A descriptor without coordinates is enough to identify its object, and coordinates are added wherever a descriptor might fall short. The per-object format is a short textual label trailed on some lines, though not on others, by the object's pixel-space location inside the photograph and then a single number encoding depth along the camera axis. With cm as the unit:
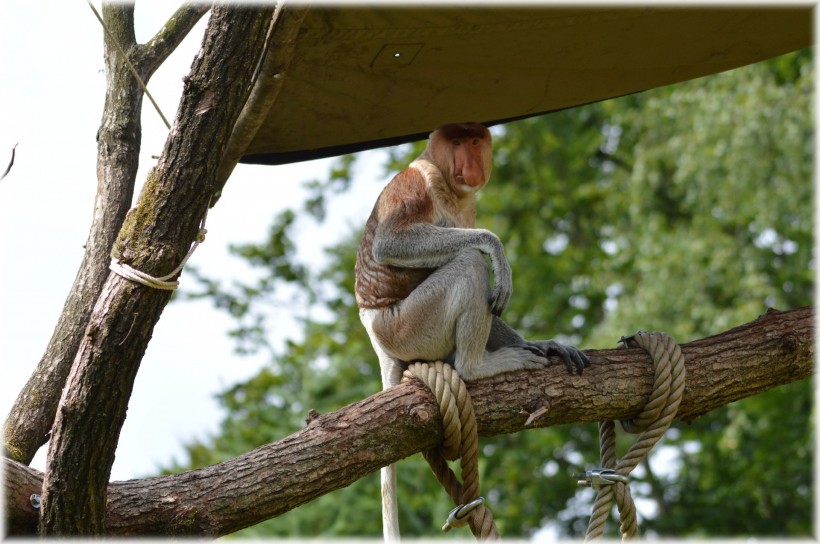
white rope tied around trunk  609
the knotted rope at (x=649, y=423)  739
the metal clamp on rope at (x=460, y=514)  706
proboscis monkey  820
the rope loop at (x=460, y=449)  707
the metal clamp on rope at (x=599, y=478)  734
